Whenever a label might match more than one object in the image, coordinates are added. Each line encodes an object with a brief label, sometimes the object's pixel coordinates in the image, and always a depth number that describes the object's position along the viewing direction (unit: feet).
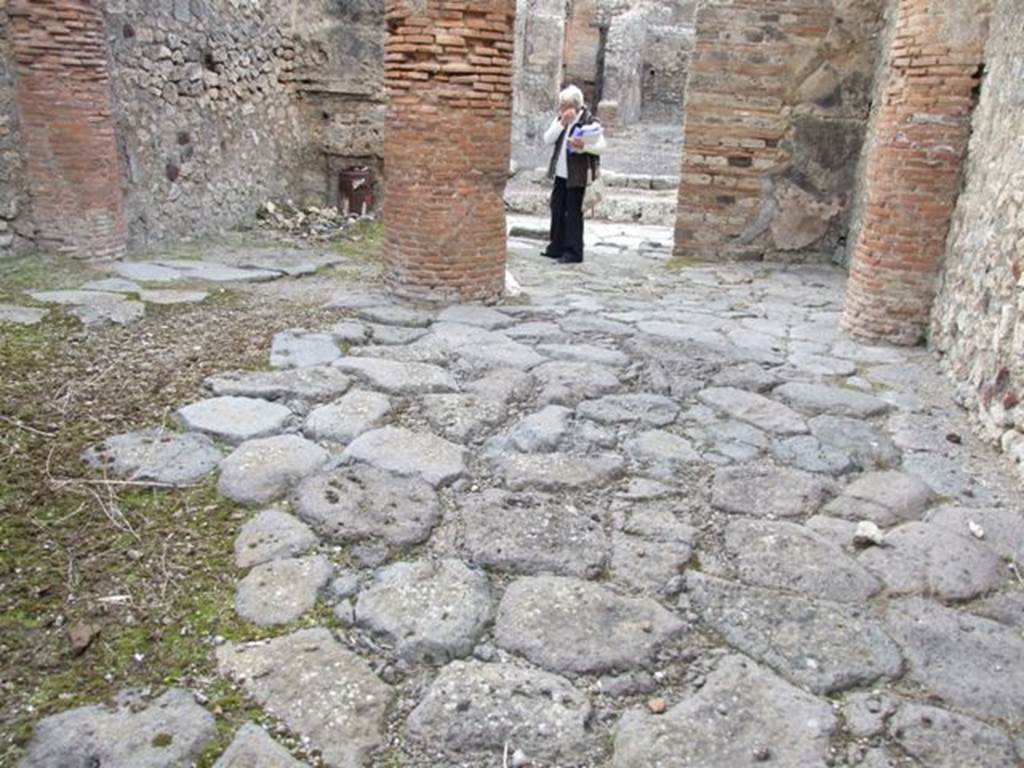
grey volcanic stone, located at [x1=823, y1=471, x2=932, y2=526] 10.02
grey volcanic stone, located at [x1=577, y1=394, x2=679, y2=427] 12.40
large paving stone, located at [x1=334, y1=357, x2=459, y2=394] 12.97
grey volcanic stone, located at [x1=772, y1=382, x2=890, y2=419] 13.34
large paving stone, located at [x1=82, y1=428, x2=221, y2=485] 9.80
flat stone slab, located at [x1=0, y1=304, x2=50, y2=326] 15.03
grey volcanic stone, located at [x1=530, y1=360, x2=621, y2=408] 13.05
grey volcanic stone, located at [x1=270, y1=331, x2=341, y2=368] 13.89
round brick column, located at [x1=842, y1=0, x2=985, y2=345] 15.53
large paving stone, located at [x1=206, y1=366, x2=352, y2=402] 12.35
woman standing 23.57
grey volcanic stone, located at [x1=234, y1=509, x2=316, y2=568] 8.39
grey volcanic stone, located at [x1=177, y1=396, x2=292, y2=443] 10.96
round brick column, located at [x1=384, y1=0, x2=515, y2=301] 16.53
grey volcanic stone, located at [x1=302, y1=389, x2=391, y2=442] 11.16
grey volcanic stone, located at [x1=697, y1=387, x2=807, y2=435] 12.50
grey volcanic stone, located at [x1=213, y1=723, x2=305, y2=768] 5.87
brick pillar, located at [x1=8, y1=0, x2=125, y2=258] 18.37
